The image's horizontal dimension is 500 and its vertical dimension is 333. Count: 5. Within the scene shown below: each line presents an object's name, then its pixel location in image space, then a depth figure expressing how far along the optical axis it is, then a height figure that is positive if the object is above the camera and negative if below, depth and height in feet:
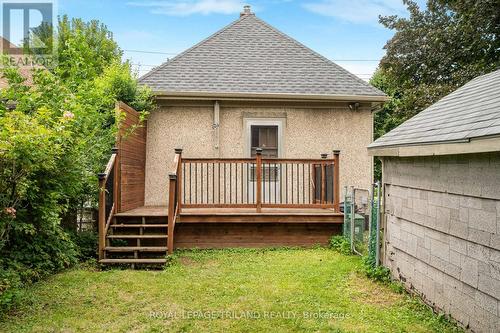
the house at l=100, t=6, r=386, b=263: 29.63 +3.36
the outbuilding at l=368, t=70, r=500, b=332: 10.89 -1.20
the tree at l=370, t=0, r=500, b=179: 43.86 +14.67
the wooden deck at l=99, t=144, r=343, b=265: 22.76 -3.14
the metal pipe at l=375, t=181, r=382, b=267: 19.02 -3.32
